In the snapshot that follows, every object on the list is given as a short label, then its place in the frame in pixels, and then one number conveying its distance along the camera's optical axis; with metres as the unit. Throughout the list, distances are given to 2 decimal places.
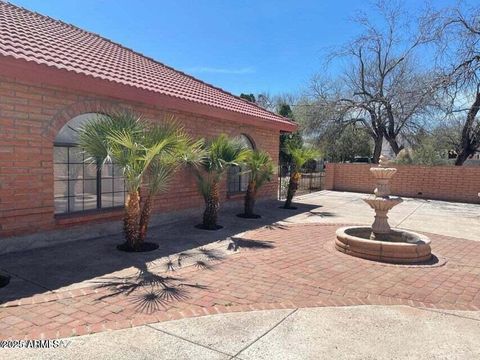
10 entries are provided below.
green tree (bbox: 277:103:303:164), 27.38
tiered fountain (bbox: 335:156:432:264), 6.46
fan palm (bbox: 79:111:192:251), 5.99
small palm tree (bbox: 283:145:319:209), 12.55
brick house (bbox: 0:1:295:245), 6.06
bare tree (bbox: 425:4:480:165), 15.54
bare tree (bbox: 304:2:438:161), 21.88
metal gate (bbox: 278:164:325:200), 19.88
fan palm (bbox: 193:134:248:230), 8.64
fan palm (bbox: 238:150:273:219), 10.38
